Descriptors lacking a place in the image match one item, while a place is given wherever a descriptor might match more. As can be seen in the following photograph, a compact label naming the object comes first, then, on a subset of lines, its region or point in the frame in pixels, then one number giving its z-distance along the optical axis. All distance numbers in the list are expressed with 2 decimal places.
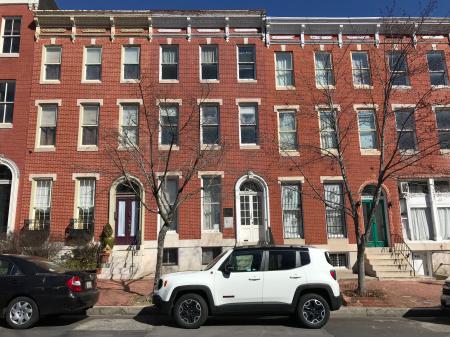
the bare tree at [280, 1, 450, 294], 18.88
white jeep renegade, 9.51
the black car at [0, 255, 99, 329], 9.33
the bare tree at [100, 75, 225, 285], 18.33
